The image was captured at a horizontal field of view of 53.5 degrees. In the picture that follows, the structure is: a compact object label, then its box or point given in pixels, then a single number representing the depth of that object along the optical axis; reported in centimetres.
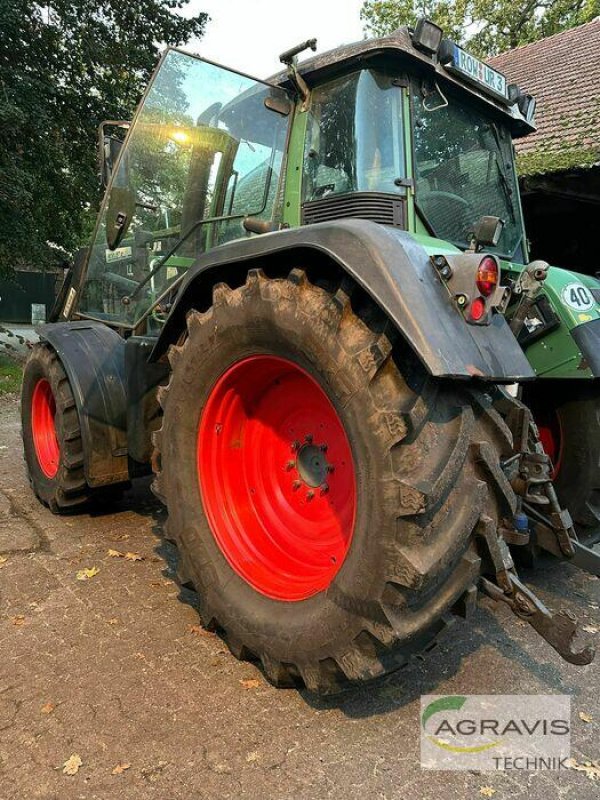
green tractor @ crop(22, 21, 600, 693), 181
